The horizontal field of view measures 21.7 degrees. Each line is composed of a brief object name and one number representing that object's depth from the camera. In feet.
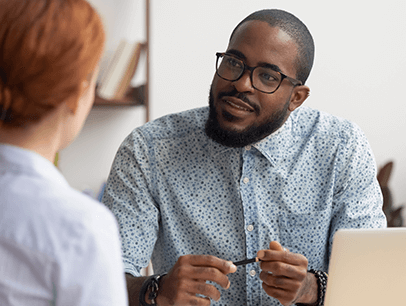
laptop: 4.89
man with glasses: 5.90
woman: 3.90
